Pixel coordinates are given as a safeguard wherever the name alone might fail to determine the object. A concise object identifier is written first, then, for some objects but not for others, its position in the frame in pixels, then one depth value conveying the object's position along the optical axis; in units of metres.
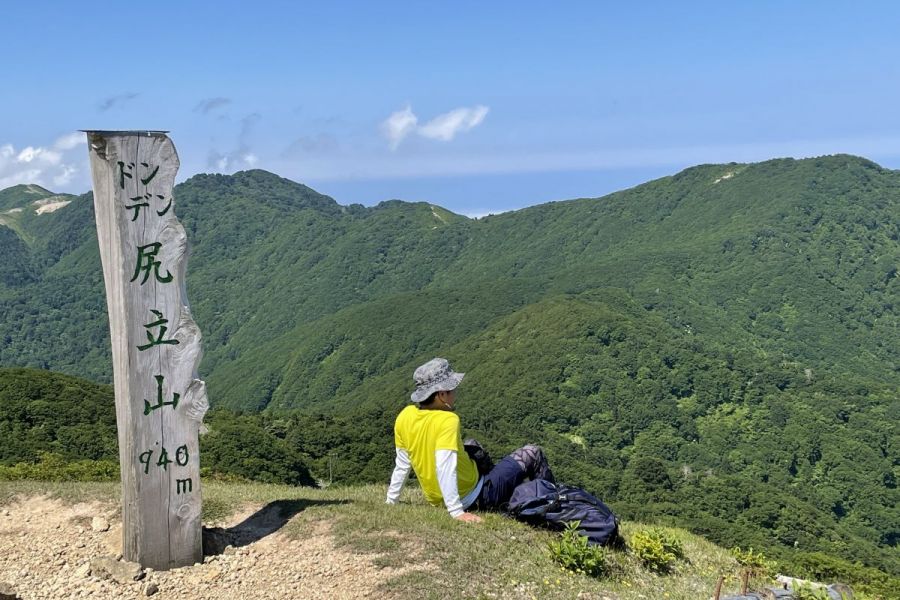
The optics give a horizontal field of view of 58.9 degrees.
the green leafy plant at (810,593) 7.37
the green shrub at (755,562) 8.88
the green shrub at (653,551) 8.10
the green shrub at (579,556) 7.31
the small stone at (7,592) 6.47
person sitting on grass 7.78
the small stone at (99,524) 8.34
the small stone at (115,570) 7.13
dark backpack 7.92
